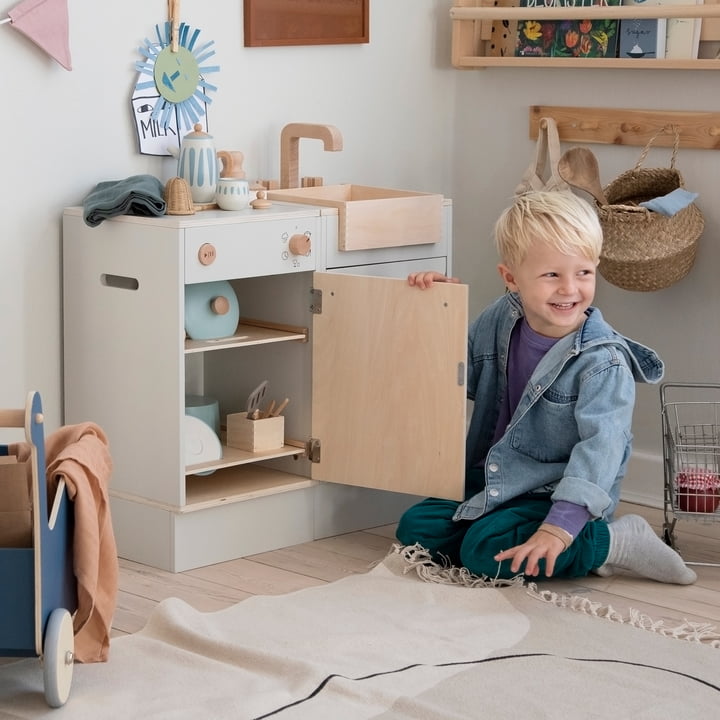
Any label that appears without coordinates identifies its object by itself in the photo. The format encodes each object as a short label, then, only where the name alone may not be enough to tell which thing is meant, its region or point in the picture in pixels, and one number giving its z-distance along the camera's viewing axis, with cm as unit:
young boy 397
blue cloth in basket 444
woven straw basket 449
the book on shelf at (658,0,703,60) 470
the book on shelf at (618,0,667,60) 478
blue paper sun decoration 451
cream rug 310
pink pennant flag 408
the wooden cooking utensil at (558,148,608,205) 468
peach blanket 320
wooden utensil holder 446
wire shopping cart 427
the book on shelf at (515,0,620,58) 498
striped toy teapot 438
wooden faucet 468
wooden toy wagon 300
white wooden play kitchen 411
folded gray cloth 408
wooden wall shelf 463
